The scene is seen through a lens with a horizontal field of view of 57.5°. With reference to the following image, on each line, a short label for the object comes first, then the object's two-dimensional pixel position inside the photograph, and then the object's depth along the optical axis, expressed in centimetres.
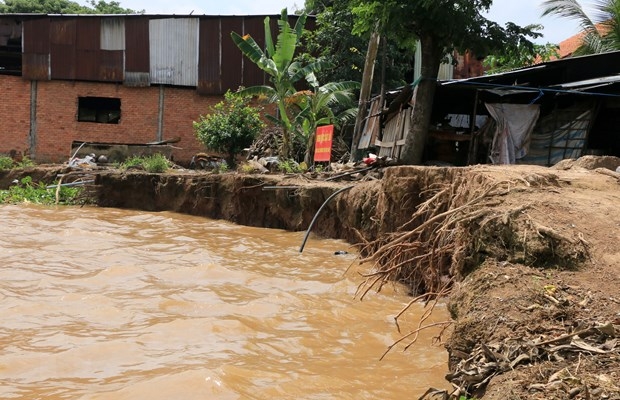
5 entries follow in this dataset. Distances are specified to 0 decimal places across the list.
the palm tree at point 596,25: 1497
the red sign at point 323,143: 1237
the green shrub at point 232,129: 1723
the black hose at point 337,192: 888
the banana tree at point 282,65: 1508
